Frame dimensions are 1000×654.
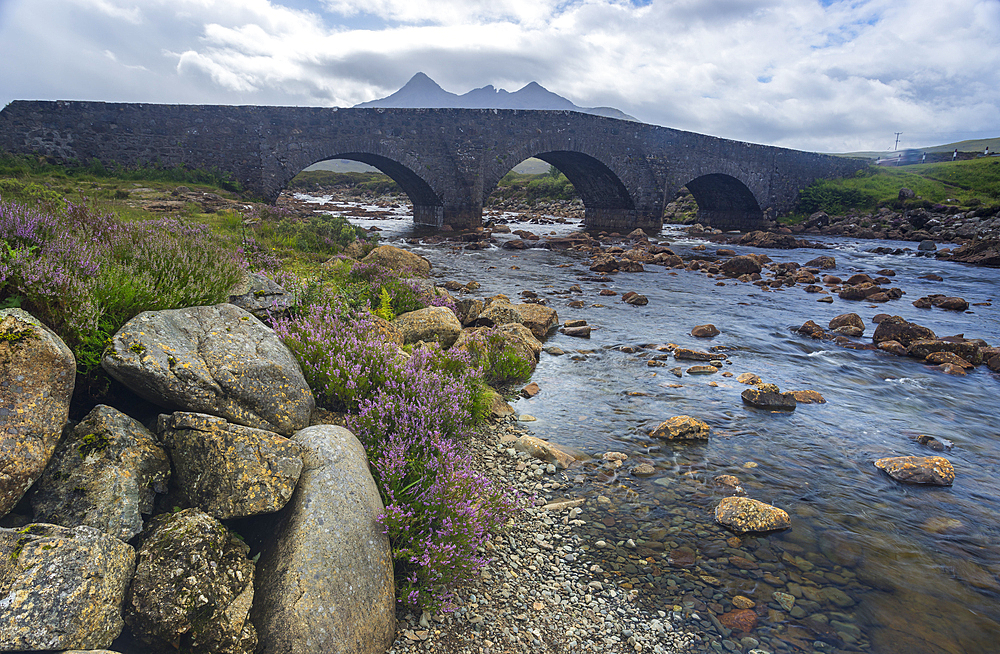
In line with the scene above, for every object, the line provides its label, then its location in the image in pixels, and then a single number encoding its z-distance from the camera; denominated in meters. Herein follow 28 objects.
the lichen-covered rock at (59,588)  2.00
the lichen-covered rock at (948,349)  10.27
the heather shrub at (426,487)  3.40
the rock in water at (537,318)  10.59
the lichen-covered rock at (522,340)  8.48
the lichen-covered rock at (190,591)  2.39
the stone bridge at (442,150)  21.59
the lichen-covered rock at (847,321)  12.39
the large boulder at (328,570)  2.69
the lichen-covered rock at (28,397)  2.33
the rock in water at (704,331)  11.62
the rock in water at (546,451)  5.62
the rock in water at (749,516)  4.64
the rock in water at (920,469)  5.68
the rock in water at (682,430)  6.35
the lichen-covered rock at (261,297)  5.19
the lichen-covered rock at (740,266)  20.73
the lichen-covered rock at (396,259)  13.23
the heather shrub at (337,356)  4.70
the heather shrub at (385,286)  9.10
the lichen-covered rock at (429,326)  7.97
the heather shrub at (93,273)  3.05
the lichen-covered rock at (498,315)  9.87
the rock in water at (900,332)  11.20
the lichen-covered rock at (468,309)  10.40
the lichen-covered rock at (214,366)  3.03
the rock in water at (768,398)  7.55
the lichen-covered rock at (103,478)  2.48
